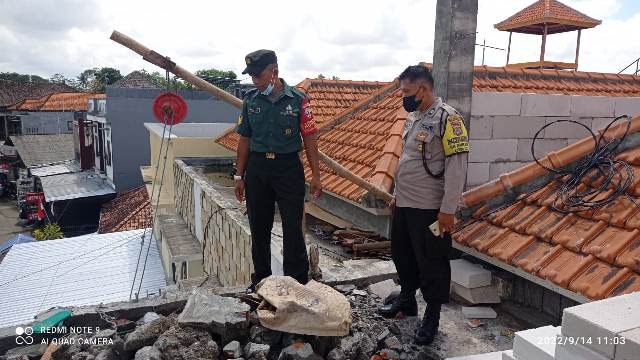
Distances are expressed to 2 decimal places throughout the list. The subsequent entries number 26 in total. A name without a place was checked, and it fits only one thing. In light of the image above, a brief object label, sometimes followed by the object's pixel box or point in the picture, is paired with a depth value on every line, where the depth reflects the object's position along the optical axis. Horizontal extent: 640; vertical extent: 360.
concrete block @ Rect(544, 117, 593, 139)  4.78
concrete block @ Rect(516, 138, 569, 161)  4.71
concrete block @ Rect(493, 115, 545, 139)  4.52
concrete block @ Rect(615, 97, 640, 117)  5.17
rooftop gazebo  13.56
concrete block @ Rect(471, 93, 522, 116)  4.36
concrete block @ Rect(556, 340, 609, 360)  1.78
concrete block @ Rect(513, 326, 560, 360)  2.08
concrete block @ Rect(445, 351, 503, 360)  2.67
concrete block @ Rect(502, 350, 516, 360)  2.28
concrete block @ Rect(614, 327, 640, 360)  1.64
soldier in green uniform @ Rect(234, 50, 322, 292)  3.40
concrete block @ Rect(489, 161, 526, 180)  4.63
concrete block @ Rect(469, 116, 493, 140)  4.40
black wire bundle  3.52
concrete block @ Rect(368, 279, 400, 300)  3.67
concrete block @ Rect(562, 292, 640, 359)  1.74
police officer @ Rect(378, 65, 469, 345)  2.90
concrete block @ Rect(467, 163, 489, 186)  4.51
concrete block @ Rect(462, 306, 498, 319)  3.42
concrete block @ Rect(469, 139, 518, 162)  4.48
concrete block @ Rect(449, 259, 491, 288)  3.56
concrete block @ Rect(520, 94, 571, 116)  4.56
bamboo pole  3.56
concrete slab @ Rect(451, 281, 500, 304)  3.58
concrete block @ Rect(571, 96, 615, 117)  4.82
